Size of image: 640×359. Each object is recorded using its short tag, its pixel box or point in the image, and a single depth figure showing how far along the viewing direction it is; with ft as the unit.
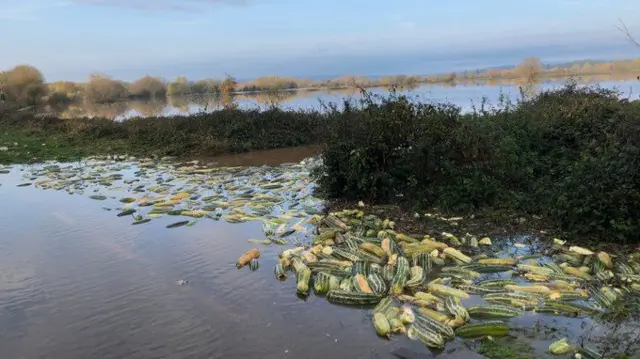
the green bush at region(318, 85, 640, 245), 25.39
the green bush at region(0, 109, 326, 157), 63.21
